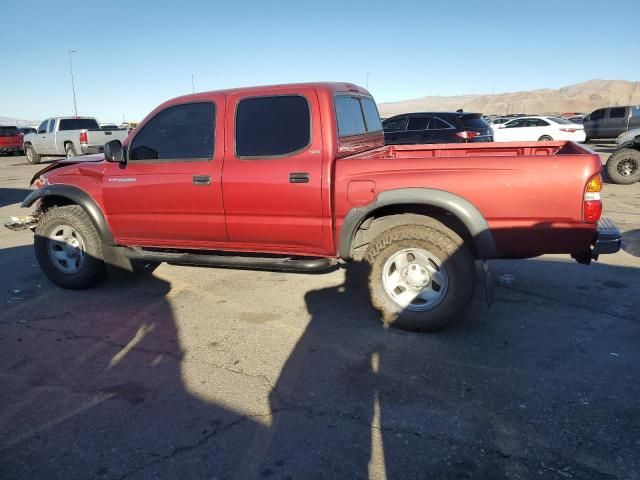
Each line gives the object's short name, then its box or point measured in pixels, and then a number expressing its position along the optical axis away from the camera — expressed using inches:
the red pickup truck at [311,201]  131.9
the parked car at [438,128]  430.6
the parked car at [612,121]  853.8
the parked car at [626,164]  424.5
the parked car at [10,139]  924.6
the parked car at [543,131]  770.2
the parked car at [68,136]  703.1
